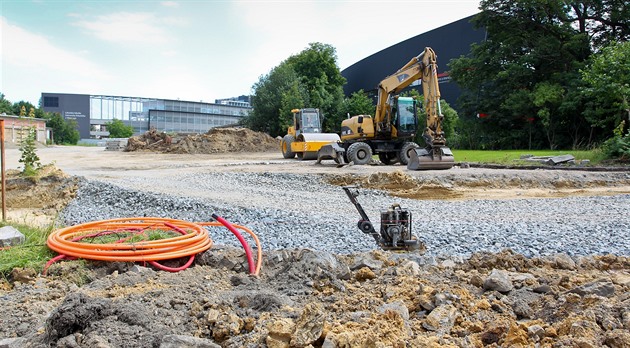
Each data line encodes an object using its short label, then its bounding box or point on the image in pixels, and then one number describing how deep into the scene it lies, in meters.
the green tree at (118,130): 82.19
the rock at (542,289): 3.68
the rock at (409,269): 4.25
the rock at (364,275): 4.23
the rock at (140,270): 4.47
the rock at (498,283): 3.71
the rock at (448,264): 4.75
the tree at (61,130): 72.81
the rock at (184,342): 2.63
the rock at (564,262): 4.82
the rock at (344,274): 4.25
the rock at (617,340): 2.54
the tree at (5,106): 70.71
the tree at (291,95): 44.91
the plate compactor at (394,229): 5.72
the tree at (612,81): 18.78
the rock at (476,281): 3.87
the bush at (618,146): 17.20
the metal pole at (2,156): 6.83
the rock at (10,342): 2.90
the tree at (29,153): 11.68
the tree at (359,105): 43.77
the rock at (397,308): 3.06
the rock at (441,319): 2.95
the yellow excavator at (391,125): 16.64
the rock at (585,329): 2.62
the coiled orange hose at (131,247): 4.67
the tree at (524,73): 26.08
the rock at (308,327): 2.59
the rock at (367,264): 4.51
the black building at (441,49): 35.78
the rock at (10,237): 5.23
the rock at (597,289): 3.33
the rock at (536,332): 2.71
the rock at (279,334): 2.63
